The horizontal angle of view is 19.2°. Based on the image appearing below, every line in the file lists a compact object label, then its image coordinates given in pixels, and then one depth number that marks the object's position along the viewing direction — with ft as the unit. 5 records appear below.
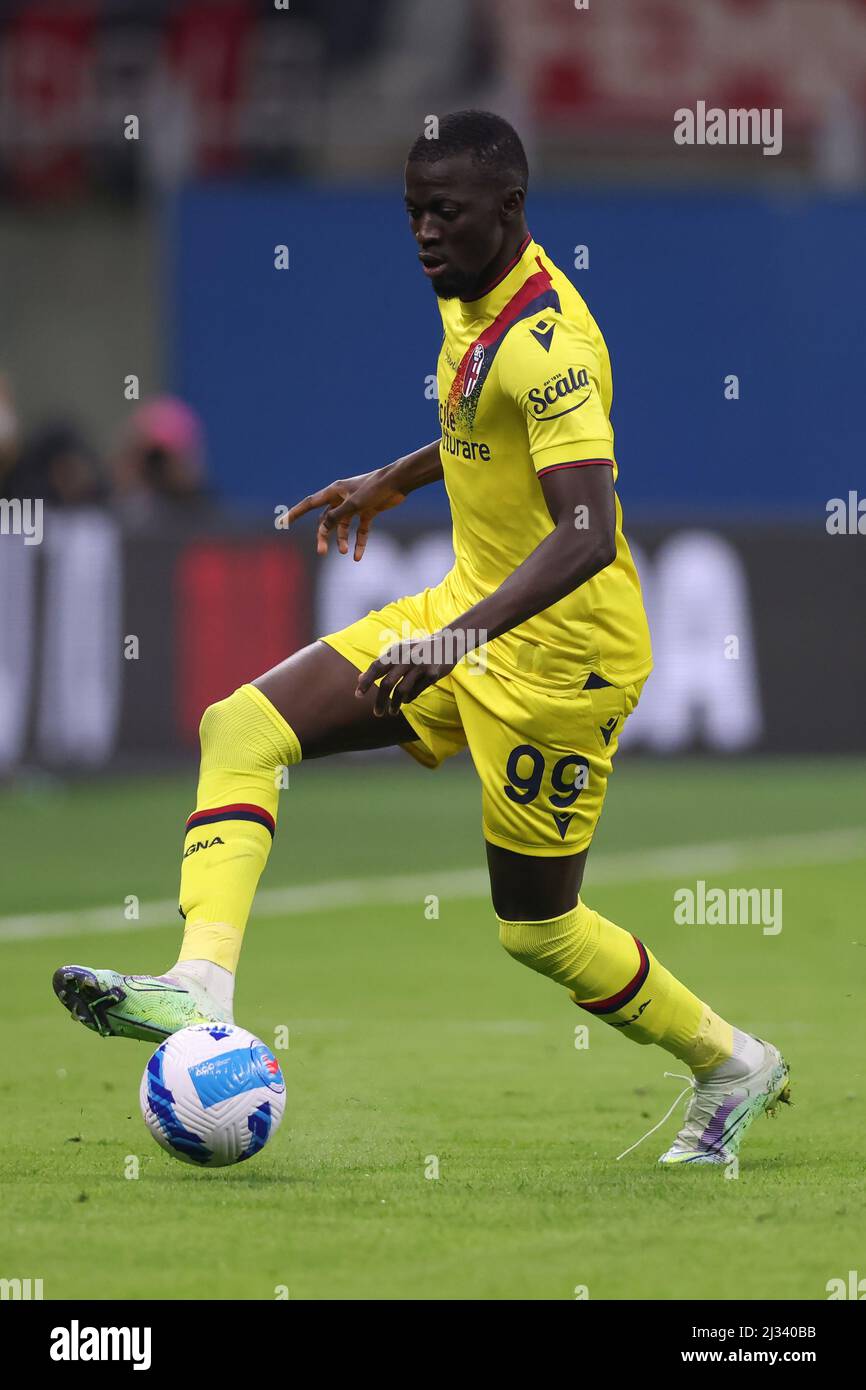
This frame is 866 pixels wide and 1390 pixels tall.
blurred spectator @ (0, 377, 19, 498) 49.85
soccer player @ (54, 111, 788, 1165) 18.34
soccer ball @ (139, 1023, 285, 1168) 18.10
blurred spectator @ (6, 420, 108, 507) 52.37
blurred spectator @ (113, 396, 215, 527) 55.77
